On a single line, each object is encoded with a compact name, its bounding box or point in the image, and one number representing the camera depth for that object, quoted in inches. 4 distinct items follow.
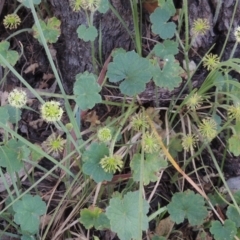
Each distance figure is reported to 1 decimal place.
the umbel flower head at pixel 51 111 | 20.7
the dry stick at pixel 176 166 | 24.1
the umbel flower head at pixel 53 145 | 23.3
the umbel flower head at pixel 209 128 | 23.0
